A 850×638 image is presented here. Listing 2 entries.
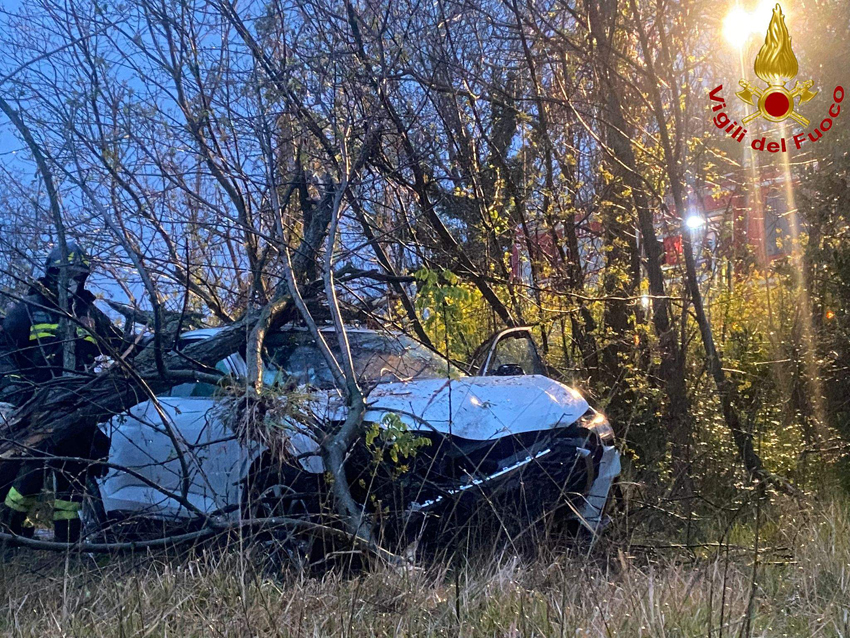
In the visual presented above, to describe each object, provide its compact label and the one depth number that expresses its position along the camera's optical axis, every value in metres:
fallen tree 5.34
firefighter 5.14
